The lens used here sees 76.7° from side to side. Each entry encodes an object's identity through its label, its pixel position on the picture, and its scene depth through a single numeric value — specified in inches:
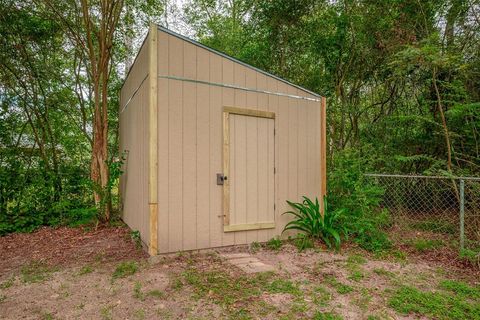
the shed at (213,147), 138.3
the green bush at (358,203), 165.6
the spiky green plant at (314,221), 169.9
